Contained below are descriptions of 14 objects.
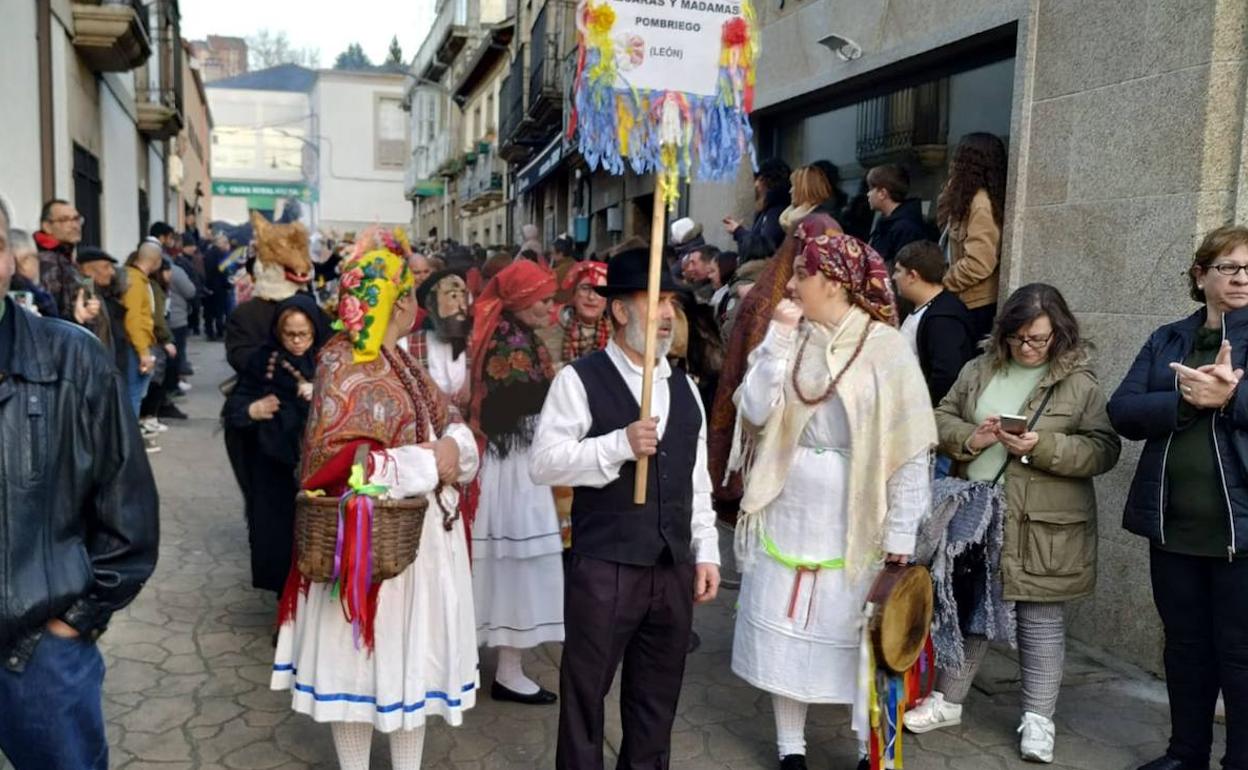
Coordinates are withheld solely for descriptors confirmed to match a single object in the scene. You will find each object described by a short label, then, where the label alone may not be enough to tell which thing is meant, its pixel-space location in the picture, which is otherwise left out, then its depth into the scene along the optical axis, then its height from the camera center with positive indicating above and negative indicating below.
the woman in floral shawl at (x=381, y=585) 3.29 -0.93
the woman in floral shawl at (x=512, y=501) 4.50 -0.88
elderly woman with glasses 3.54 -0.60
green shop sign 57.12 +5.56
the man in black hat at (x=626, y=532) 3.25 -0.73
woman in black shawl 5.08 -0.63
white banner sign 3.40 +0.85
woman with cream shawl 3.63 -0.57
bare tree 78.56 +17.91
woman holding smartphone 4.04 -0.60
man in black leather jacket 2.32 -0.56
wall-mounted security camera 7.68 +1.93
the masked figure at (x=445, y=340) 4.55 -0.19
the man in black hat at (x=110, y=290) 8.60 -0.03
